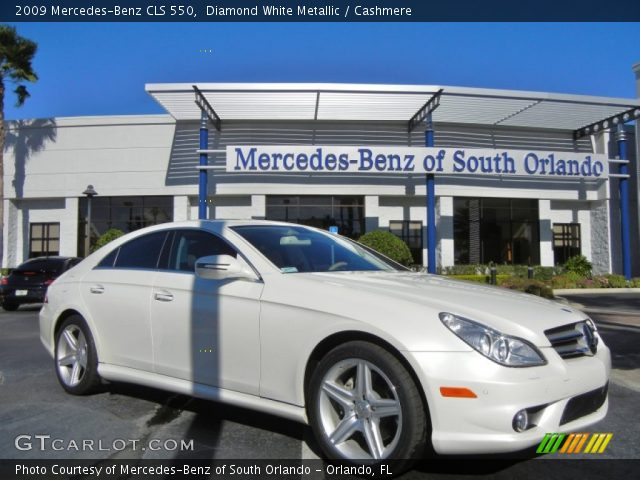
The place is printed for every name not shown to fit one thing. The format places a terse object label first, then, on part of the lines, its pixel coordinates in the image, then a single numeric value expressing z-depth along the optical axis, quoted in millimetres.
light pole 18567
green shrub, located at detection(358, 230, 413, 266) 18469
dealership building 19875
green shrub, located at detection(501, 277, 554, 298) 13352
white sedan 2662
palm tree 20797
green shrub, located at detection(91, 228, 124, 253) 19391
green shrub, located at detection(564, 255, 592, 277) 21884
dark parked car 12766
